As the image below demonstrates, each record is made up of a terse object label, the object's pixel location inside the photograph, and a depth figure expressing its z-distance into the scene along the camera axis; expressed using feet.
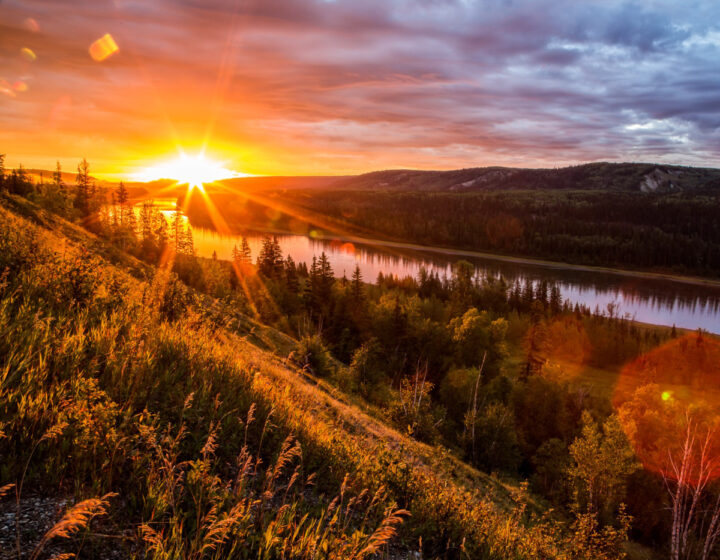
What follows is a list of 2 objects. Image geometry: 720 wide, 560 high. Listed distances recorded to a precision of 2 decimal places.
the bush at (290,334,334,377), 98.59
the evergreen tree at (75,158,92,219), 268.00
